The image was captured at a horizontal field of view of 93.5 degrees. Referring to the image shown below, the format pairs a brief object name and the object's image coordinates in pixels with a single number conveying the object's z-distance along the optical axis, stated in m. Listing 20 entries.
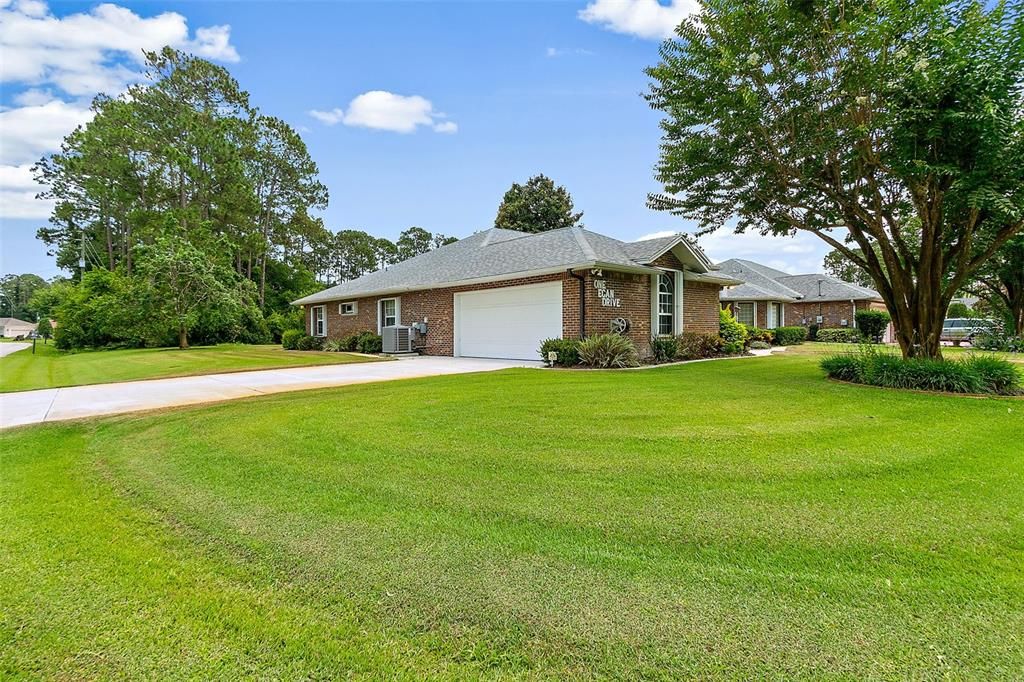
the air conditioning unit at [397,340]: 17.41
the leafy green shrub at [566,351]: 12.30
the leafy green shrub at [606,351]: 11.88
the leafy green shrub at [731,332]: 16.78
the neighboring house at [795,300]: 25.62
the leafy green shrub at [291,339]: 23.41
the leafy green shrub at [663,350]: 14.12
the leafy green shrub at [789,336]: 23.86
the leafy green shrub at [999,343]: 17.50
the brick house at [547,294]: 13.21
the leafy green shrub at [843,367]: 9.26
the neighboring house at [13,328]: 77.38
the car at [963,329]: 21.31
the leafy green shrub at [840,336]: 25.02
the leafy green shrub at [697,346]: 14.68
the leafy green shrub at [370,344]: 18.61
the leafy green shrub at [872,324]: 25.59
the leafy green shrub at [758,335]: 20.99
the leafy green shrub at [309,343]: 23.02
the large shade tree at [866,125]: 7.38
